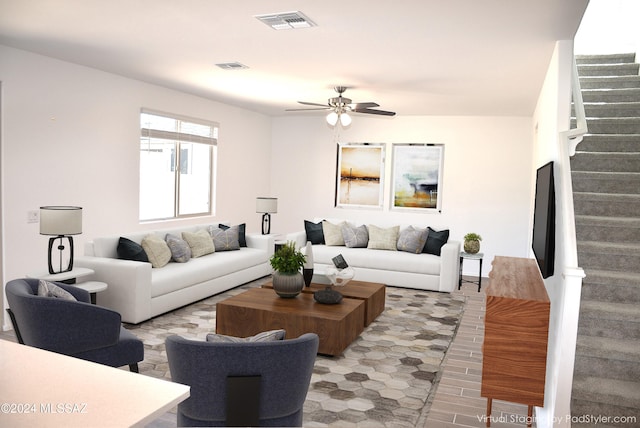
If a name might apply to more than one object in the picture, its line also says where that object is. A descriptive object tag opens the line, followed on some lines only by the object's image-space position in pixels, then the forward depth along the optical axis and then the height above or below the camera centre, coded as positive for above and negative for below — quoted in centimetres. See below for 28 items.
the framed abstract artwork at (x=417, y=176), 874 +26
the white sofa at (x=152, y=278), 480 -102
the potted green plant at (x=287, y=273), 476 -82
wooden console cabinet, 303 -93
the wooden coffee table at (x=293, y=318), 423 -115
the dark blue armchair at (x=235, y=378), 205 -80
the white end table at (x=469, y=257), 695 -88
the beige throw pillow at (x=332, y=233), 778 -71
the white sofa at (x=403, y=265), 686 -106
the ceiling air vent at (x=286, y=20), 362 +123
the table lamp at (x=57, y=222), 441 -39
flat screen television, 327 -19
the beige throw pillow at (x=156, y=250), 550 -76
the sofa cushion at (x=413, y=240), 733 -72
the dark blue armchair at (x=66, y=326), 296 -89
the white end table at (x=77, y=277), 433 -87
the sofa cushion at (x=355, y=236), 764 -72
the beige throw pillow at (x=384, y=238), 754 -73
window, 680 +25
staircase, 313 -36
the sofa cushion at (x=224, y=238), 681 -74
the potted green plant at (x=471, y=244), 710 -72
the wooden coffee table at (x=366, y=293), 511 -108
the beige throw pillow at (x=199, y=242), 628 -75
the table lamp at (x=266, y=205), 821 -32
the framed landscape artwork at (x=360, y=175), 912 +25
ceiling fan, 613 +98
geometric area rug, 326 -142
